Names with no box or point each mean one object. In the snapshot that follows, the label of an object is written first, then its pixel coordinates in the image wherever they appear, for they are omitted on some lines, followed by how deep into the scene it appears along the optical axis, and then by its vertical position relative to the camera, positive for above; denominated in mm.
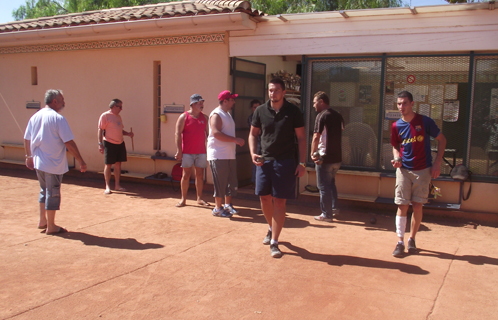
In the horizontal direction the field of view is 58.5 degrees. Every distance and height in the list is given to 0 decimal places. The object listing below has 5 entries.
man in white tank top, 6551 -531
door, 8539 +385
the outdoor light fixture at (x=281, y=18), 7530 +1638
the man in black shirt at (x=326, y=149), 6547 -495
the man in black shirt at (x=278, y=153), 4914 -436
